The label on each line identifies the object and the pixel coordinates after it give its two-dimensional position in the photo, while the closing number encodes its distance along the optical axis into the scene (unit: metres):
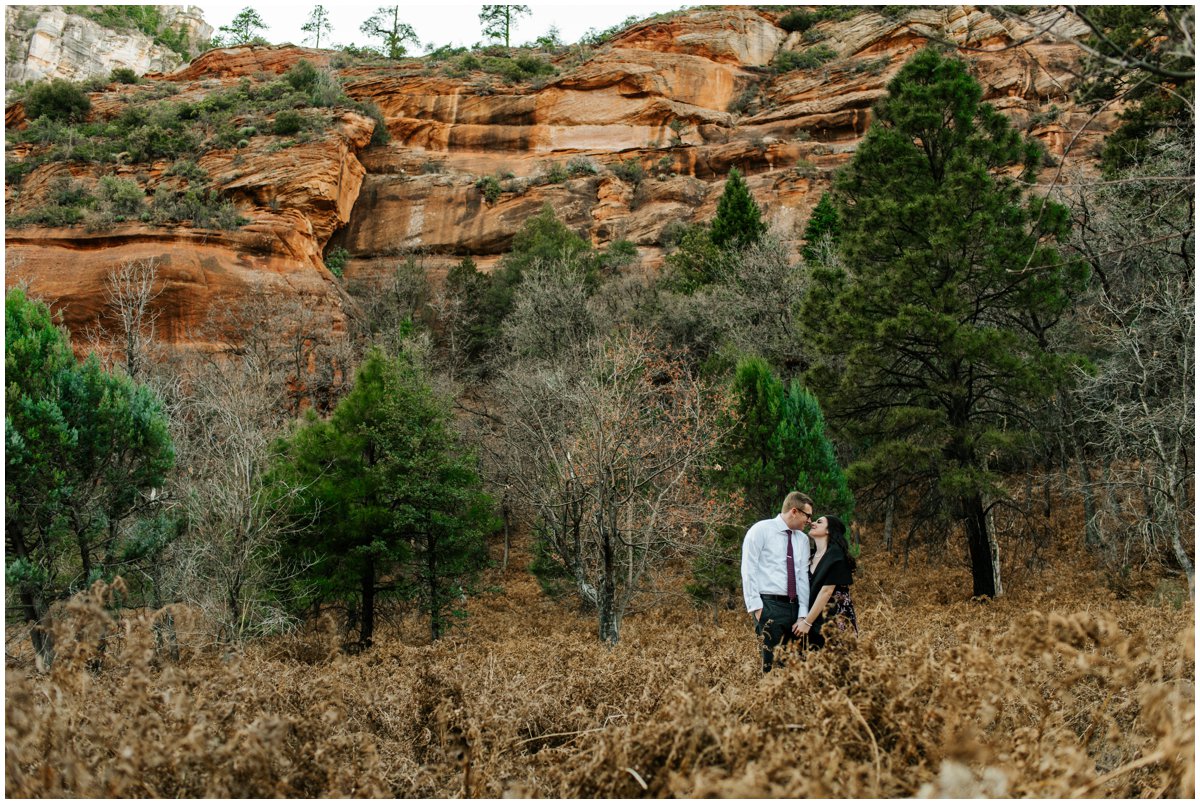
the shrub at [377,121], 44.62
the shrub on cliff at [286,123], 40.16
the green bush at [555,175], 44.00
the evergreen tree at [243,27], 63.94
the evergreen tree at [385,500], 16.20
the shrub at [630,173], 44.78
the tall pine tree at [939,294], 13.81
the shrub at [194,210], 32.38
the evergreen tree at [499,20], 60.53
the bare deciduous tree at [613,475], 12.26
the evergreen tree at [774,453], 16.14
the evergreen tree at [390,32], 59.28
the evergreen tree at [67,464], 10.70
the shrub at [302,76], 46.38
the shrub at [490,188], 42.66
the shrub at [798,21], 57.90
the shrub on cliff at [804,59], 53.09
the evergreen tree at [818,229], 25.30
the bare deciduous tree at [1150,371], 12.61
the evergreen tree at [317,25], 62.59
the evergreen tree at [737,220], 30.39
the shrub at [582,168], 44.59
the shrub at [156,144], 37.50
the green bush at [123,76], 46.27
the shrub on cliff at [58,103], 40.81
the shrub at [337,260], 39.58
